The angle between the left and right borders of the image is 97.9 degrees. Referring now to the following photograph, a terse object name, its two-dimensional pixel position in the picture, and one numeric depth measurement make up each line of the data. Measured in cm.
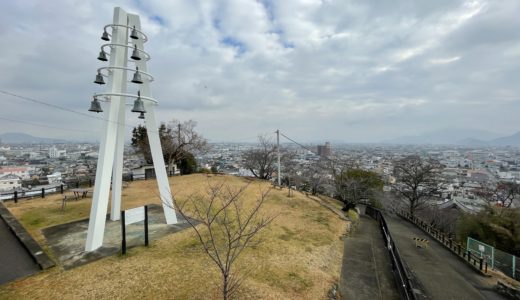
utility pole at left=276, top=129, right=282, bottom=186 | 1848
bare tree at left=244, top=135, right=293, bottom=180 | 2488
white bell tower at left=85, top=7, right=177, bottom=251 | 700
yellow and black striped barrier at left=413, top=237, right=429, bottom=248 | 1245
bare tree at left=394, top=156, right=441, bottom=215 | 2375
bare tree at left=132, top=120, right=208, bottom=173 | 2366
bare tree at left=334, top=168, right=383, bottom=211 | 2080
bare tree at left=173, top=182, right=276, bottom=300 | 601
